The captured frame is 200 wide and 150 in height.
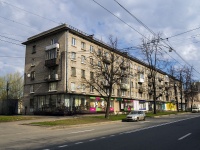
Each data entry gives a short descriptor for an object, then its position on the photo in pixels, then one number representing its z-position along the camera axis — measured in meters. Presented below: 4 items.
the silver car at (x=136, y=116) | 19.53
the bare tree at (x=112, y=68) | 21.79
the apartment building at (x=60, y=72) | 28.00
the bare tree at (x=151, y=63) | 30.32
